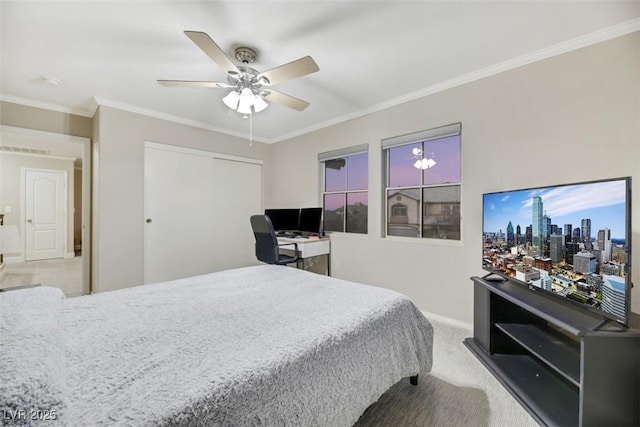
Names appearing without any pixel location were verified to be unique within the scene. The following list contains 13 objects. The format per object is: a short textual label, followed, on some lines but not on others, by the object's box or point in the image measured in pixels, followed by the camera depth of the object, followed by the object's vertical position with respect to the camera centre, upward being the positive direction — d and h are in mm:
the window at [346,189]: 3502 +341
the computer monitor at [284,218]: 3973 -103
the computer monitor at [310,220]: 3691 -122
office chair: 3121 -423
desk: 3395 -490
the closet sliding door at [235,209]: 3998 +47
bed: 673 -522
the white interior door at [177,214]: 3309 -44
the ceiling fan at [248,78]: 1661 +1036
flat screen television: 1244 -167
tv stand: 1170 -824
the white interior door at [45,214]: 5547 -99
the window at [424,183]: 2674 +342
